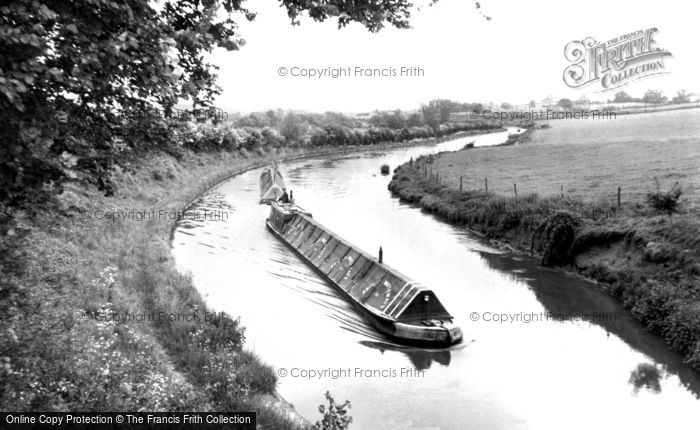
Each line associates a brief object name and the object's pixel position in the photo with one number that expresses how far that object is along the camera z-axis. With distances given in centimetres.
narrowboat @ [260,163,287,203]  4678
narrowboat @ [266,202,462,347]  1939
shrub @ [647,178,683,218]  2484
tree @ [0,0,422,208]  686
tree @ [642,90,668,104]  16140
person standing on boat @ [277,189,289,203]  4078
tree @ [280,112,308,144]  10344
